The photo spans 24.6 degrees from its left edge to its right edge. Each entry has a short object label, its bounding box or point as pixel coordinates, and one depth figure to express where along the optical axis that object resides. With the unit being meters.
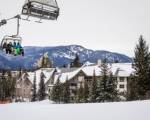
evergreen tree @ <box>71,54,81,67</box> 139.07
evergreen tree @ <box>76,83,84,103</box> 64.88
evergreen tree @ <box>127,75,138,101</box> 52.09
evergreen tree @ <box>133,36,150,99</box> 50.44
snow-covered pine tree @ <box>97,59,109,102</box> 52.56
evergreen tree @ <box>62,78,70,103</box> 73.88
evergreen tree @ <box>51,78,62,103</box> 74.50
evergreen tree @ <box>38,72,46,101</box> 92.42
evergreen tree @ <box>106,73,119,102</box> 52.46
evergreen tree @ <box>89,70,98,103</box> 54.25
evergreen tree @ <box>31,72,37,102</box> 92.24
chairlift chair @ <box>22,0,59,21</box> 15.75
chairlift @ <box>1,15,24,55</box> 17.91
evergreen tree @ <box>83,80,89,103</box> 63.72
